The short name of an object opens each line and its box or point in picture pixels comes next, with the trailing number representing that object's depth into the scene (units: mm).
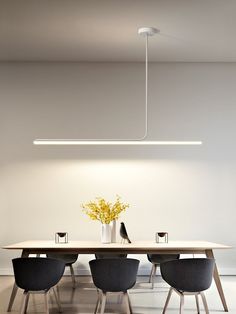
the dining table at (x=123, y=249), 4738
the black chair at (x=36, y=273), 4211
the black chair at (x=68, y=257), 5977
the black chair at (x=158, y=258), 6064
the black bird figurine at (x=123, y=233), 5236
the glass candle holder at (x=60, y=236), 5335
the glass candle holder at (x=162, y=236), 5291
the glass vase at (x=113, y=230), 5281
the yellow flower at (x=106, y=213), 5348
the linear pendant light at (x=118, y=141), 5551
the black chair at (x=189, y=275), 4195
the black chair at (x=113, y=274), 4180
